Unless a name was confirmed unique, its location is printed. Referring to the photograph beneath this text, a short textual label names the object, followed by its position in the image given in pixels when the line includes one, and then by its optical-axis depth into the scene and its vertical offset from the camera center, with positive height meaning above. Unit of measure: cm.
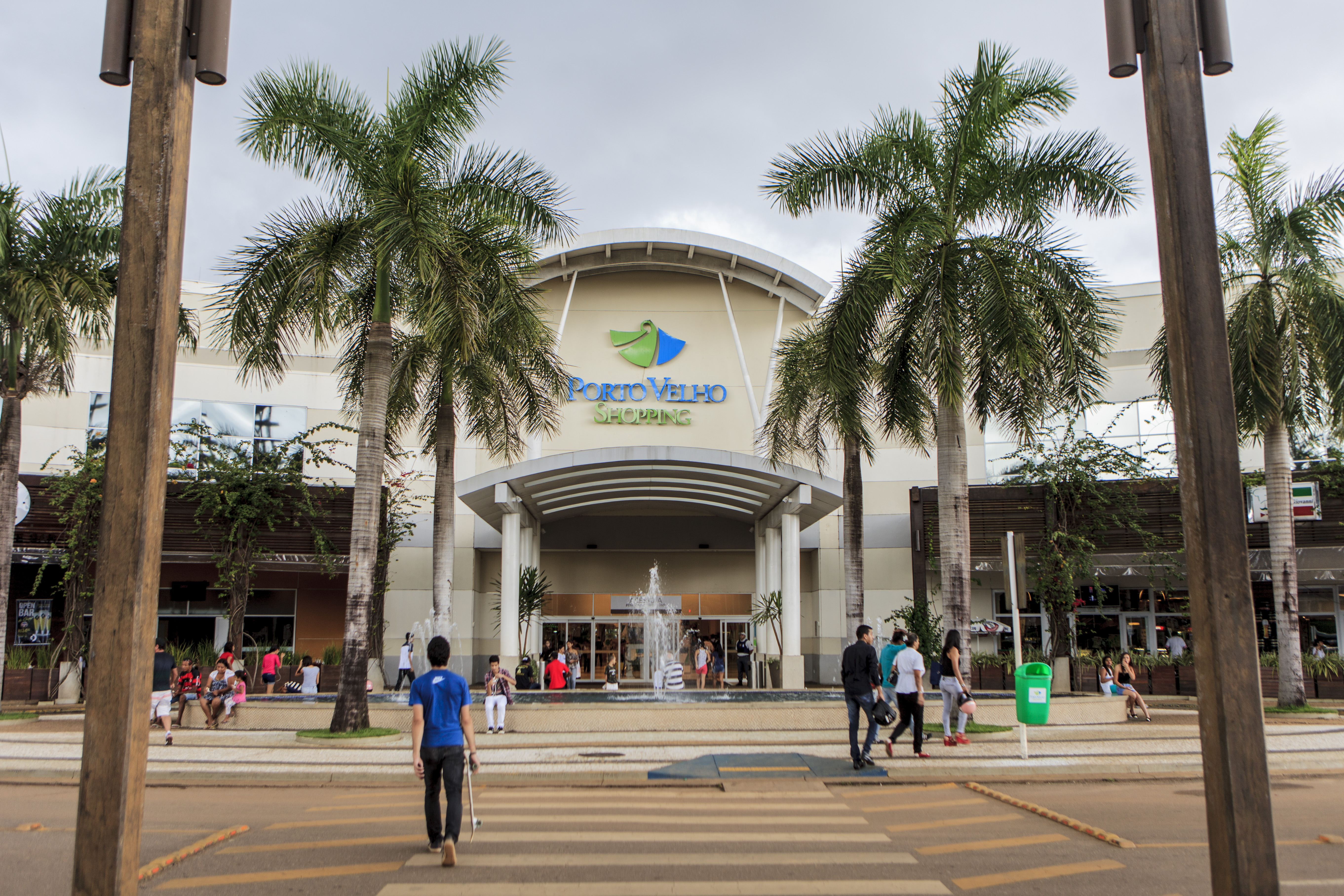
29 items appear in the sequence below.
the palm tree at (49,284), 1748 +600
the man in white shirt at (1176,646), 2855 -98
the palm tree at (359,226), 1527 +623
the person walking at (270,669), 2422 -120
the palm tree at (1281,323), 1859 +550
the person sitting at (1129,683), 1866 -140
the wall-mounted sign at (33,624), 2962 -7
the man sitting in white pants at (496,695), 1616 -127
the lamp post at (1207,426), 468 +91
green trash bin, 1230 -101
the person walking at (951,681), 1377 -93
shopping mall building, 3127 +529
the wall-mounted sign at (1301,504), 2692 +293
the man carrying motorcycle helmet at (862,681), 1166 -79
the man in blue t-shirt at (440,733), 713 -84
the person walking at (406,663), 2286 -105
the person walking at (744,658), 2850 -121
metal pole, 1278 +30
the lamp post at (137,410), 460 +101
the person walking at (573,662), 2803 -132
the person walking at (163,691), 1524 -110
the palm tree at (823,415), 1741 +402
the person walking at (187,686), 1814 -122
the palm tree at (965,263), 1498 +542
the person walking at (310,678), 2425 -144
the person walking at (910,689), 1243 -94
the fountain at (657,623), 3328 -25
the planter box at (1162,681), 2534 -175
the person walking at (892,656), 1338 -59
